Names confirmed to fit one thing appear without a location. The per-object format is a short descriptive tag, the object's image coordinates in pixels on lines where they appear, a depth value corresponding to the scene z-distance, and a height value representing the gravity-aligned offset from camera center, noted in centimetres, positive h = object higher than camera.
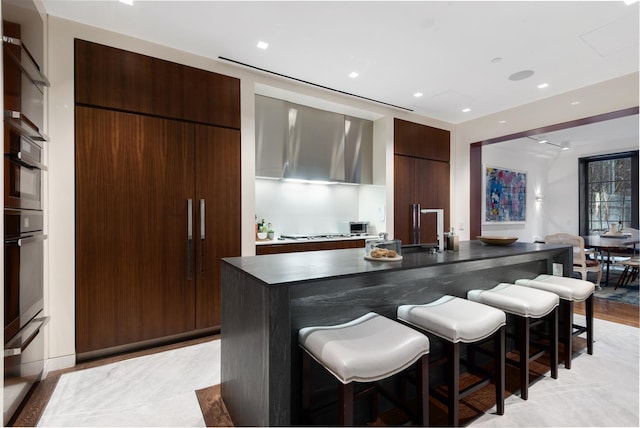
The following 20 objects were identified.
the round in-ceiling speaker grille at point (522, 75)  340 +154
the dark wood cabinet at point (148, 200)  254 +13
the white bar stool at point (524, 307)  194 -61
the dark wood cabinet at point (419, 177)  461 +56
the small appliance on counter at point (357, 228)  452 -21
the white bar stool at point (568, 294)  236 -62
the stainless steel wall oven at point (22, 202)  182 +8
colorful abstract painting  659 +40
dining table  482 -49
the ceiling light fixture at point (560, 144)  642 +150
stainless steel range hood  379 +94
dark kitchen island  131 -47
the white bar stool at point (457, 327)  158 -61
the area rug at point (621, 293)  430 -120
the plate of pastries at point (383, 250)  188 -23
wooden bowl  266 -24
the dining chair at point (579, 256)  470 -66
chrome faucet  231 -17
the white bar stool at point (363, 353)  124 -59
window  666 +48
